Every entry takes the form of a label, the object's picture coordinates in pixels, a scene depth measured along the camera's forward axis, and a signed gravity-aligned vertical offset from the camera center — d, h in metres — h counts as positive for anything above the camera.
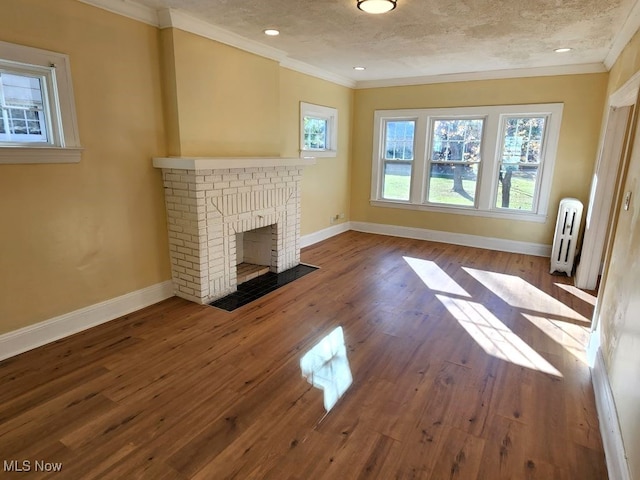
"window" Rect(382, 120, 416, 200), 6.14 +0.02
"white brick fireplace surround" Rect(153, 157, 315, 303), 3.37 -0.54
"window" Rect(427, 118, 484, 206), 5.61 +0.00
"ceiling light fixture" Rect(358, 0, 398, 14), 2.62 +1.07
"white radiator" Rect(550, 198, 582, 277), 4.49 -0.86
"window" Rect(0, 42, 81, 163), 2.47 +0.30
